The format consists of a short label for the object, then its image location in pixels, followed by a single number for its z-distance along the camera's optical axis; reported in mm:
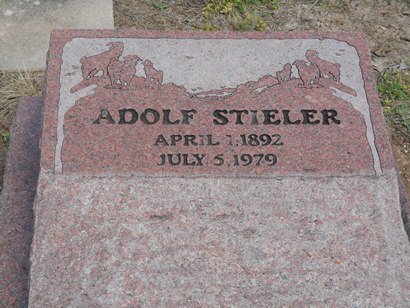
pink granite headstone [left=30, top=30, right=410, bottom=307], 2227
